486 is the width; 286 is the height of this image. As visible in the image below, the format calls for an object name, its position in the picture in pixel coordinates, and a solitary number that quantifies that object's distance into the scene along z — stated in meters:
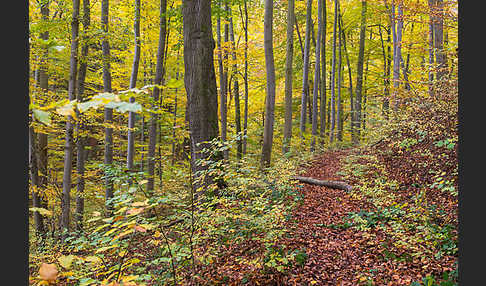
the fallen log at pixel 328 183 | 7.12
